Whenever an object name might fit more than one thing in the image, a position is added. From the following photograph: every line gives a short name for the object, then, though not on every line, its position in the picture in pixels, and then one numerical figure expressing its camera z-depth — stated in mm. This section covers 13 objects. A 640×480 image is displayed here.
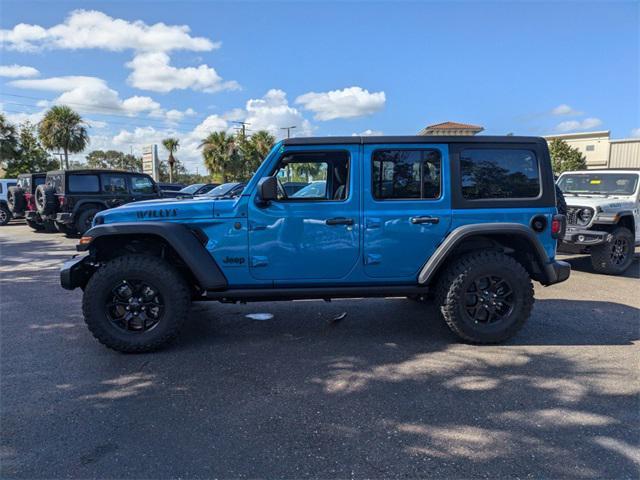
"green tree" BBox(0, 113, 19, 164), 26875
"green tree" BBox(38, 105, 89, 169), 29750
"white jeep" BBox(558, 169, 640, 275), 7375
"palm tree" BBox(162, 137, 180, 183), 42250
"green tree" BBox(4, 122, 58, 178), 27734
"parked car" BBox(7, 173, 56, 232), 12859
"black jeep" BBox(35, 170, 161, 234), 11500
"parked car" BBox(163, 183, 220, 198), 16344
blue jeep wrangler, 3975
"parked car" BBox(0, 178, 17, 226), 16250
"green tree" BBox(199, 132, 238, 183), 40188
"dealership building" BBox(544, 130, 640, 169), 34500
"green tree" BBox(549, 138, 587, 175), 31489
